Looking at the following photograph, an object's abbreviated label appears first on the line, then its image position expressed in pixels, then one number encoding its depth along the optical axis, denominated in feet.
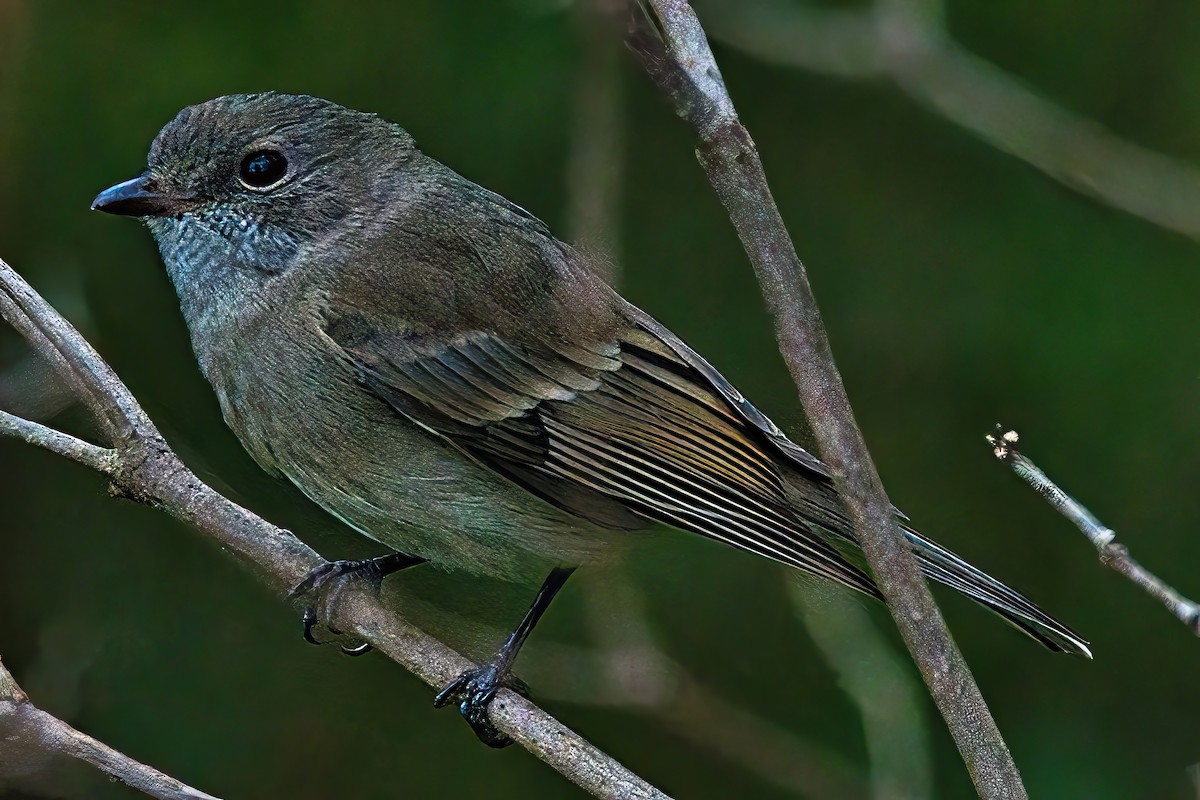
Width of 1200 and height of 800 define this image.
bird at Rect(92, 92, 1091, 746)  10.29
